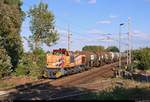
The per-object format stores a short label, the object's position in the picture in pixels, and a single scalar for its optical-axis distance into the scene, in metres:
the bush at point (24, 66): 22.53
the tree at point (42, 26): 25.39
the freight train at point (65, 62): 20.40
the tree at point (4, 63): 18.95
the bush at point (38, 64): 22.01
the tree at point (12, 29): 18.15
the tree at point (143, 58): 29.10
